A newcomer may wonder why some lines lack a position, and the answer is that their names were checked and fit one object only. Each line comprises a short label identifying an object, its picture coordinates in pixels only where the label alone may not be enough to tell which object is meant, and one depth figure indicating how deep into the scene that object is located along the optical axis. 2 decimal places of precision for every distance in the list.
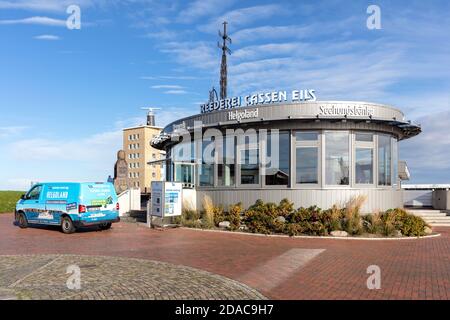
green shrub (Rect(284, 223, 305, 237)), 15.77
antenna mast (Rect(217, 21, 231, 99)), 44.38
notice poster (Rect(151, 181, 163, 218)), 18.48
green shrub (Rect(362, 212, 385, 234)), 15.73
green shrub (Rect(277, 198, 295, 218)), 16.88
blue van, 16.72
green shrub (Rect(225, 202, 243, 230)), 17.25
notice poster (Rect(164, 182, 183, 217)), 18.44
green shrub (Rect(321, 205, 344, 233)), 15.88
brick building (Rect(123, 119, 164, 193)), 92.81
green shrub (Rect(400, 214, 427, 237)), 15.74
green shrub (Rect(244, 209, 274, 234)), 16.41
